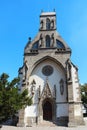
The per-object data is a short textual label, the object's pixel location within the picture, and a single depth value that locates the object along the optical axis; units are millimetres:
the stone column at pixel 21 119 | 11864
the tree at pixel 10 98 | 8375
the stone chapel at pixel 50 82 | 12353
